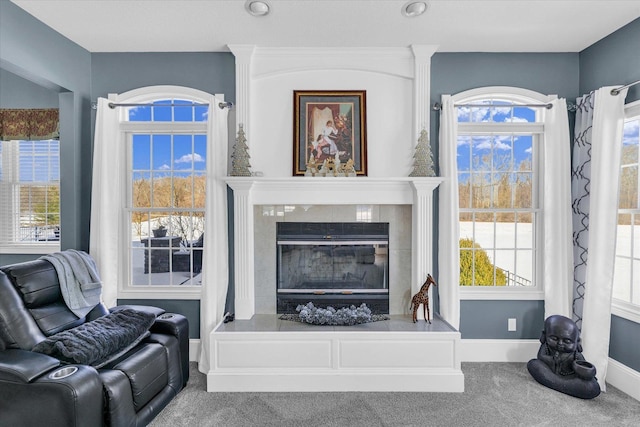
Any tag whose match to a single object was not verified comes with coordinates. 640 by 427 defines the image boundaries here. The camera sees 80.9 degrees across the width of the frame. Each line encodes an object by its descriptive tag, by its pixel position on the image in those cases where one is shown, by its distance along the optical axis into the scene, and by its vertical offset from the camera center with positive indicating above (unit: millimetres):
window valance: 3734 +871
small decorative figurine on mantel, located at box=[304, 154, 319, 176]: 3330 +372
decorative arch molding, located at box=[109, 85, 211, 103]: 3439 +1086
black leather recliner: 1912 -932
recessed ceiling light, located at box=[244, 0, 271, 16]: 2611 +1448
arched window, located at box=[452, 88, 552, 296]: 3512 +191
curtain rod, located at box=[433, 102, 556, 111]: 3242 +926
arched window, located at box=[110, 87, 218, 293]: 3553 +167
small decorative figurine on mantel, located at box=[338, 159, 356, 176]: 3318 +371
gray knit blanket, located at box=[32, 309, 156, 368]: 2145 -787
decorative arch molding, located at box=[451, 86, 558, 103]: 3426 +1083
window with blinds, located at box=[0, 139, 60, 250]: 3928 +193
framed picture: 3420 +785
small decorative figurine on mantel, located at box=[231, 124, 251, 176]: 3215 +462
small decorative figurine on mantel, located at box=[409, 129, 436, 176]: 3252 +466
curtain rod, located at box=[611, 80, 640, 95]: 2852 +940
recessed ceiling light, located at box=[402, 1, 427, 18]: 2621 +1448
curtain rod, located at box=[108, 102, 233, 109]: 3297 +939
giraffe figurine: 3176 -744
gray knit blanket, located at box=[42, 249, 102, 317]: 2586 -506
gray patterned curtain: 3154 +163
